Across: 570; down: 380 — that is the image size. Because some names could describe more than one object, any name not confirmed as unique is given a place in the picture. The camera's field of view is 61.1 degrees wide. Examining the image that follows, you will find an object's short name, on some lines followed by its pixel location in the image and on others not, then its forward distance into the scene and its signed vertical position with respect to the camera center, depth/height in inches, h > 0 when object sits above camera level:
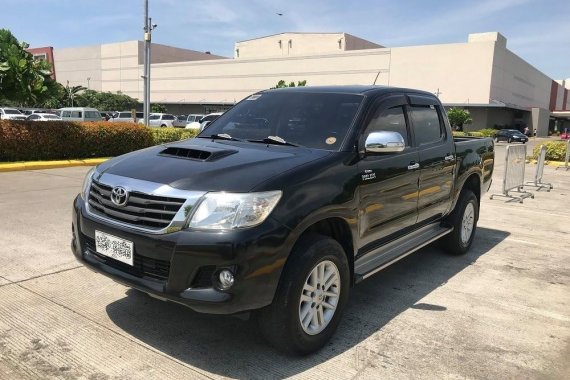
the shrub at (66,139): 478.0 -24.7
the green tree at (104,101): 2790.4 +99.8
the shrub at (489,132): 1714.3 +8.4
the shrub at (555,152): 765.3 -22.4
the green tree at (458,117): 1797.5 +59.7
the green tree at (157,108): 2876.0 +71.6
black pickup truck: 109.7 -21.6
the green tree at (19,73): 487.5 +42.0
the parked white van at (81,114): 1284.4 +6.4
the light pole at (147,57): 840.3 +116.1
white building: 2165.4 +301.7
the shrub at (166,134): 645.9 -18.6
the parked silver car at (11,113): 1389.9 +1.1
